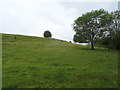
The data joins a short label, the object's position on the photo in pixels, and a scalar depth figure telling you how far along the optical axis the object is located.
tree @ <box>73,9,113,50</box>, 32.22
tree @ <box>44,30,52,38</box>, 79.12
